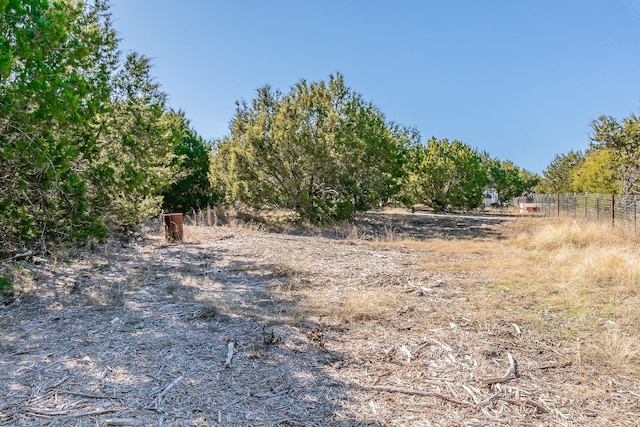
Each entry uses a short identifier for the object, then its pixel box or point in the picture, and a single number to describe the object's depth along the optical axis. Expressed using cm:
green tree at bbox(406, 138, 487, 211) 2531
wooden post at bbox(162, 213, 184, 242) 1003
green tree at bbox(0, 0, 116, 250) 492
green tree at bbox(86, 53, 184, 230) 713
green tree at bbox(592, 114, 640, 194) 1755
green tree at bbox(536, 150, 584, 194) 4059
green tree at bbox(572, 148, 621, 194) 2225
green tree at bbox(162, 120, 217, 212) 1850
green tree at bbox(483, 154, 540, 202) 4234
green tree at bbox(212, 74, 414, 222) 1411
